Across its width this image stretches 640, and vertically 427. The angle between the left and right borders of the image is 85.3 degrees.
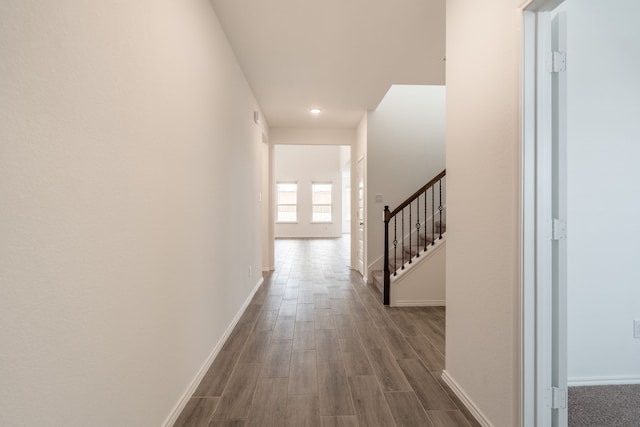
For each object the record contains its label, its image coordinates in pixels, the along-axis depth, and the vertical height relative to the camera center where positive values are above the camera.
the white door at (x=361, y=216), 5.75 -0.08
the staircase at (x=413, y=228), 5.01 -0.27
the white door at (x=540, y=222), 1.47 -0.05
